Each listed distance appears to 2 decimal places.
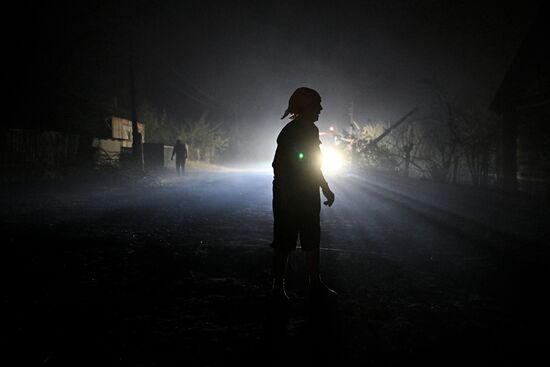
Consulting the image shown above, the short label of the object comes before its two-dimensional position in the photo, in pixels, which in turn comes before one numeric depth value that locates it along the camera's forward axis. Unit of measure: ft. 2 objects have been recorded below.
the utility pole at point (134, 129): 78.02
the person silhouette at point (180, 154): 73.27
